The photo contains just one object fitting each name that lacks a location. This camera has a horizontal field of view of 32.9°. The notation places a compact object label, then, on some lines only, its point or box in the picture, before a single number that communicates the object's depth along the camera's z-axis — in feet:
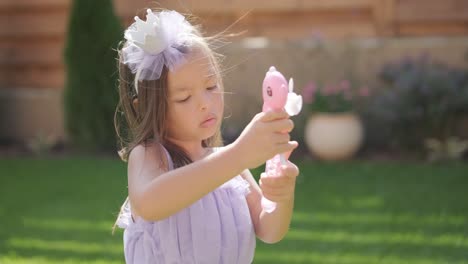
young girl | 6.05
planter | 21.39
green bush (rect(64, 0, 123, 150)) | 24.07
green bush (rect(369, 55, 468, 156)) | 20.72
